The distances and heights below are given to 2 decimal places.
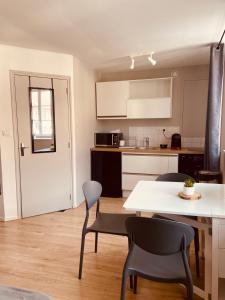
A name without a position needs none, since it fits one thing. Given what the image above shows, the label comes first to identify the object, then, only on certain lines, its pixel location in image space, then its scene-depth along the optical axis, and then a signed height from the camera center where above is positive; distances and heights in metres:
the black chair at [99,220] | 2.15 -0.84
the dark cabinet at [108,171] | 4.55 -0.72
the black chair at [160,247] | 1.41 -0.69
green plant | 2.03 -0.43
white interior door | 3.55 -0.15
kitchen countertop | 4.16 -0.32
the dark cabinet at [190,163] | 4.08 -0.53
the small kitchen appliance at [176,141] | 4.60 -0.17
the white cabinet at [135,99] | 4.59 +0.64
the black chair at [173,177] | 2.70 -0.50
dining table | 1.67 -0.55
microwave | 4.76 -0.13
